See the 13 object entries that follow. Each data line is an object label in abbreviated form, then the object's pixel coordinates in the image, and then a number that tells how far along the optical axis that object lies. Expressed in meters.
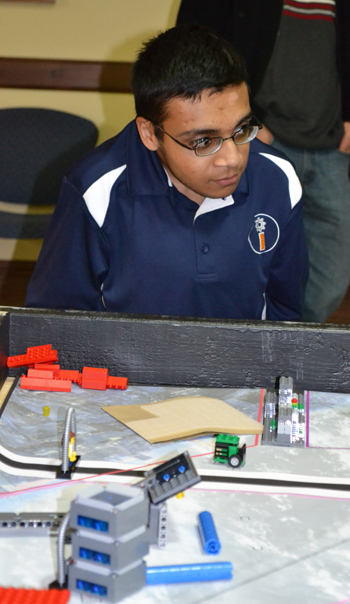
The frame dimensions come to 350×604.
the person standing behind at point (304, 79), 2.38
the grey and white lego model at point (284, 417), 1.56
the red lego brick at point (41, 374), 1.66
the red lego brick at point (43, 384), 1.66
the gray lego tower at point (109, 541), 1.32
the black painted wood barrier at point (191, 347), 1.68
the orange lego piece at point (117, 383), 1.67
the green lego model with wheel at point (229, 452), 1.51
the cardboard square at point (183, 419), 1.57
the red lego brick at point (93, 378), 1.67
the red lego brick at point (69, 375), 1.67
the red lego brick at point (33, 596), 1.32
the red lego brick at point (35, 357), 1.67
